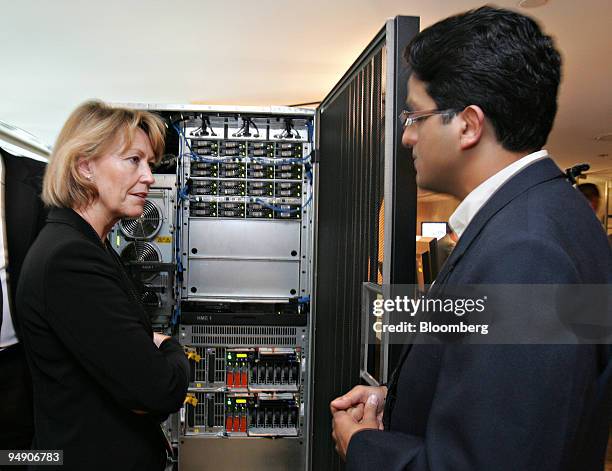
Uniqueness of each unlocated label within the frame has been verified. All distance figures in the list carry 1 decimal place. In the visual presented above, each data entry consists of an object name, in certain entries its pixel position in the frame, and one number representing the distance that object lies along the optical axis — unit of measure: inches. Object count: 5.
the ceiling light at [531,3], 124.8
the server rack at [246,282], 91.4
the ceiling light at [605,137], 267.0
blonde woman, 41.9
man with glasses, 24.3
